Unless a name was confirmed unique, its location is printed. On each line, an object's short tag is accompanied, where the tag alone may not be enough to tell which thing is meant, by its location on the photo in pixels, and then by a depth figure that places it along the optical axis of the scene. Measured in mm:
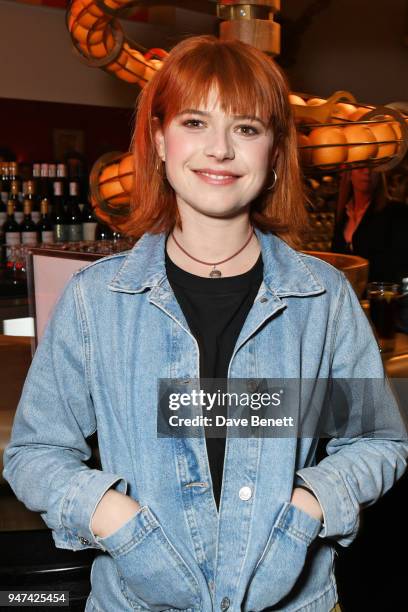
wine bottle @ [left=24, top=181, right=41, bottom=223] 3732
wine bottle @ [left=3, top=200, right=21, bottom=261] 3713
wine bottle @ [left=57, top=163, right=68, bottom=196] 3854
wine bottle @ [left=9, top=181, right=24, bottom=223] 3809
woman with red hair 1009
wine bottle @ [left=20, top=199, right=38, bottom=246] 3684
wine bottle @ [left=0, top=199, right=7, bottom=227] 3808
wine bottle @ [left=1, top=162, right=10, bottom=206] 3824
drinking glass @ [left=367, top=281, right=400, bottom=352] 1903
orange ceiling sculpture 1559
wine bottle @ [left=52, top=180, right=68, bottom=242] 4043
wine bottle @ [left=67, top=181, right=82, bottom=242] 3905
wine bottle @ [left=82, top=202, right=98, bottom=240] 3584
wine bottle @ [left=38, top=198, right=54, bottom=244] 3734
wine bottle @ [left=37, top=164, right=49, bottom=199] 4004
